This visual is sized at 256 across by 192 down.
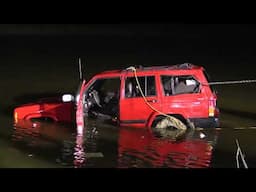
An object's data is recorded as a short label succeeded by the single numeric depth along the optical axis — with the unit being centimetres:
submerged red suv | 1438
